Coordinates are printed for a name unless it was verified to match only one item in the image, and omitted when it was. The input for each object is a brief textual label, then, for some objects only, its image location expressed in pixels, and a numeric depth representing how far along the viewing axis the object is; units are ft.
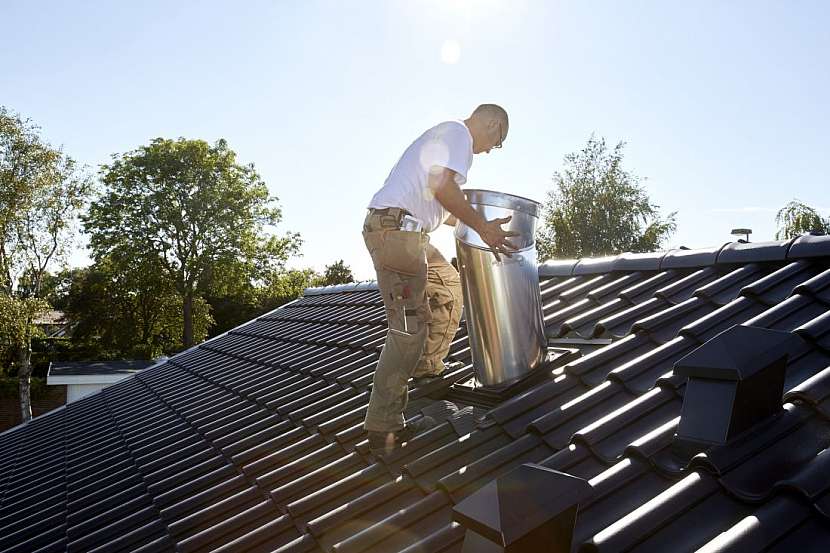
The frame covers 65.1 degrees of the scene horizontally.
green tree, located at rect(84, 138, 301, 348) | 100.22
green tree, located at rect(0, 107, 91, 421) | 76.18
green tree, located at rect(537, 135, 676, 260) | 108.47
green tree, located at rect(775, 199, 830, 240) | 84.48
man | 9.67
